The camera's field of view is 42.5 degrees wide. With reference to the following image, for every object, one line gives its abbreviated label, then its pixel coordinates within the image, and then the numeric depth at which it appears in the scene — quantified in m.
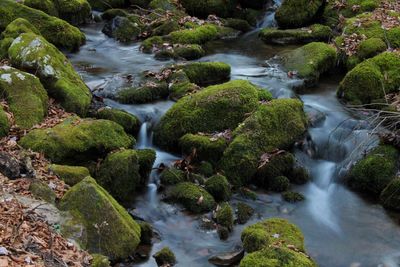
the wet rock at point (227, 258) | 7.32
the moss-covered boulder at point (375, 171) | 9.41
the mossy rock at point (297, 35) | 16.19
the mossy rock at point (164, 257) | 7.25
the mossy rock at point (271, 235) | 7.30
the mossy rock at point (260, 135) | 9.48
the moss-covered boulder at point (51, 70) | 10.35
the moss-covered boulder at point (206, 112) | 10.38
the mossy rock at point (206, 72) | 12.57
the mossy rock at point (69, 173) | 7.85
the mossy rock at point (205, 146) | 9.62
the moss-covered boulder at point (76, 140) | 8.53
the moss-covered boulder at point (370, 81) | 11.67
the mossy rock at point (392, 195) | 8.88
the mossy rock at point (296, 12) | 16.91
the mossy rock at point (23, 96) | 9.33
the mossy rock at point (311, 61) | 13.09
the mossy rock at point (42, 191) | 6.94
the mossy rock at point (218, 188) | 8.82
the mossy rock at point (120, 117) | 10.34
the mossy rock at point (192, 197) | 8.47
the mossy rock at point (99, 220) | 6.79
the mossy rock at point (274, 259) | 6.59
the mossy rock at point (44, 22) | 14.23
